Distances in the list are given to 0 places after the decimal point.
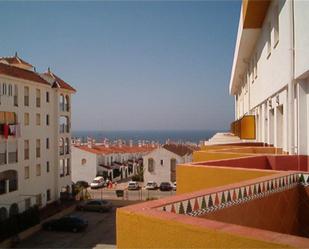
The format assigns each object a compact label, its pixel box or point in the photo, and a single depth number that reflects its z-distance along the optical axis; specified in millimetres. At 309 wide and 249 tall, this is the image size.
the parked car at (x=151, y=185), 40139
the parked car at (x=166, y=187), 39022
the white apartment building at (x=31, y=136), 23216
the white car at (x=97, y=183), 41306
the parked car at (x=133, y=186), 39848
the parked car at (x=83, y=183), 42477
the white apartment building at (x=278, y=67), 6348
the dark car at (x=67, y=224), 23241
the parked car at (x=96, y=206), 29206
